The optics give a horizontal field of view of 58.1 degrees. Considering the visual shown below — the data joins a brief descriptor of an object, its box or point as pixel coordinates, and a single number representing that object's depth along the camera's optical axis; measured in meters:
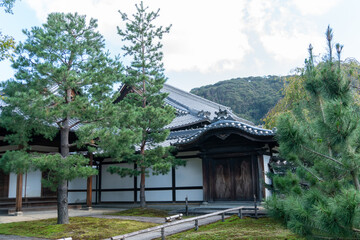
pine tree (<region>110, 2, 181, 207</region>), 13.19
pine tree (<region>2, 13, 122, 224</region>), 8.82
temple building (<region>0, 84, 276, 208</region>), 13.40
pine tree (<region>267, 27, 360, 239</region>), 3.56
